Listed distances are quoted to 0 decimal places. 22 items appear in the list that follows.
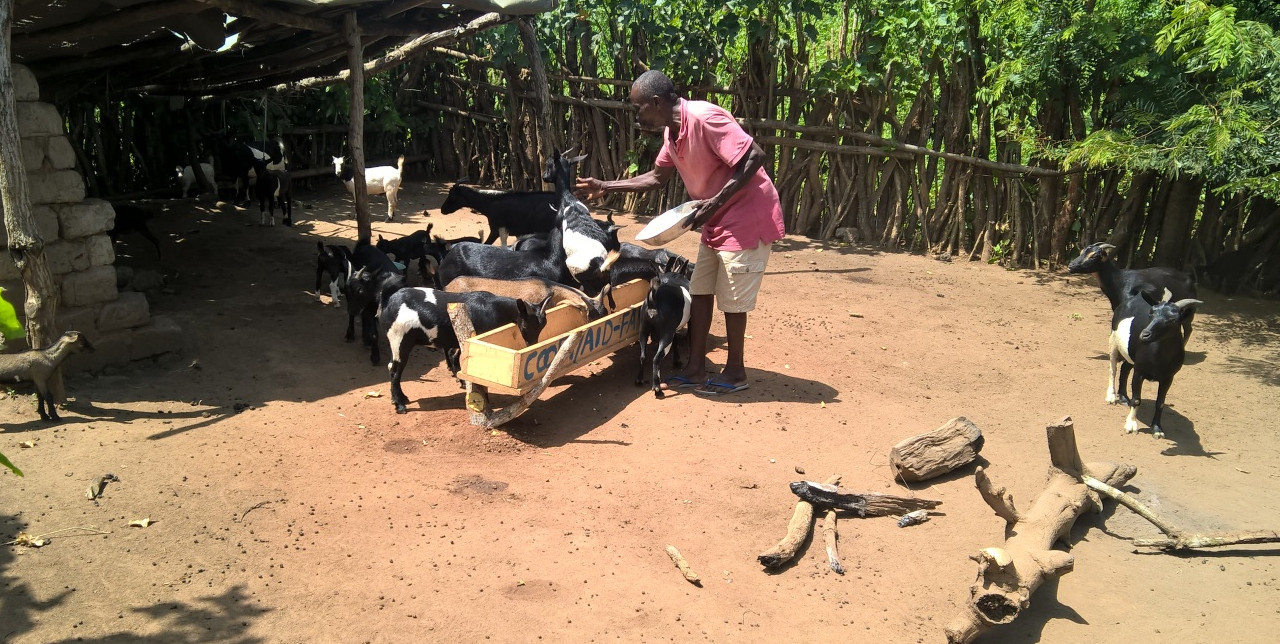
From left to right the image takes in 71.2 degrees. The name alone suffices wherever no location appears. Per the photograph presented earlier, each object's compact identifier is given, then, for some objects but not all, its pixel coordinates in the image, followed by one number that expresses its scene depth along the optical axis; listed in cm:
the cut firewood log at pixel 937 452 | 485
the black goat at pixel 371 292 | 680
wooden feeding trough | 517
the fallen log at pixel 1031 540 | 338
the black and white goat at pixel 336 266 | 772
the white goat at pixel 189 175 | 1191
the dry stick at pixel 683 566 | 400
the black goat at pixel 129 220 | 870
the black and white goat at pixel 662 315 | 616
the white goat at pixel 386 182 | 1177
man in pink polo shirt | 548
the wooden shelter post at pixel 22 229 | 490
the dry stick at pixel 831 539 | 413
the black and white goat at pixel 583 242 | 674
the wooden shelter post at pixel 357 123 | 732
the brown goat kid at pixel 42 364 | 509
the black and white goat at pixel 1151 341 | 527
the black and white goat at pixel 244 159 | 1161
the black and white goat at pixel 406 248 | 835
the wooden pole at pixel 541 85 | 934
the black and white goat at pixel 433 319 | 580
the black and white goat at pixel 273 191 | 1080
